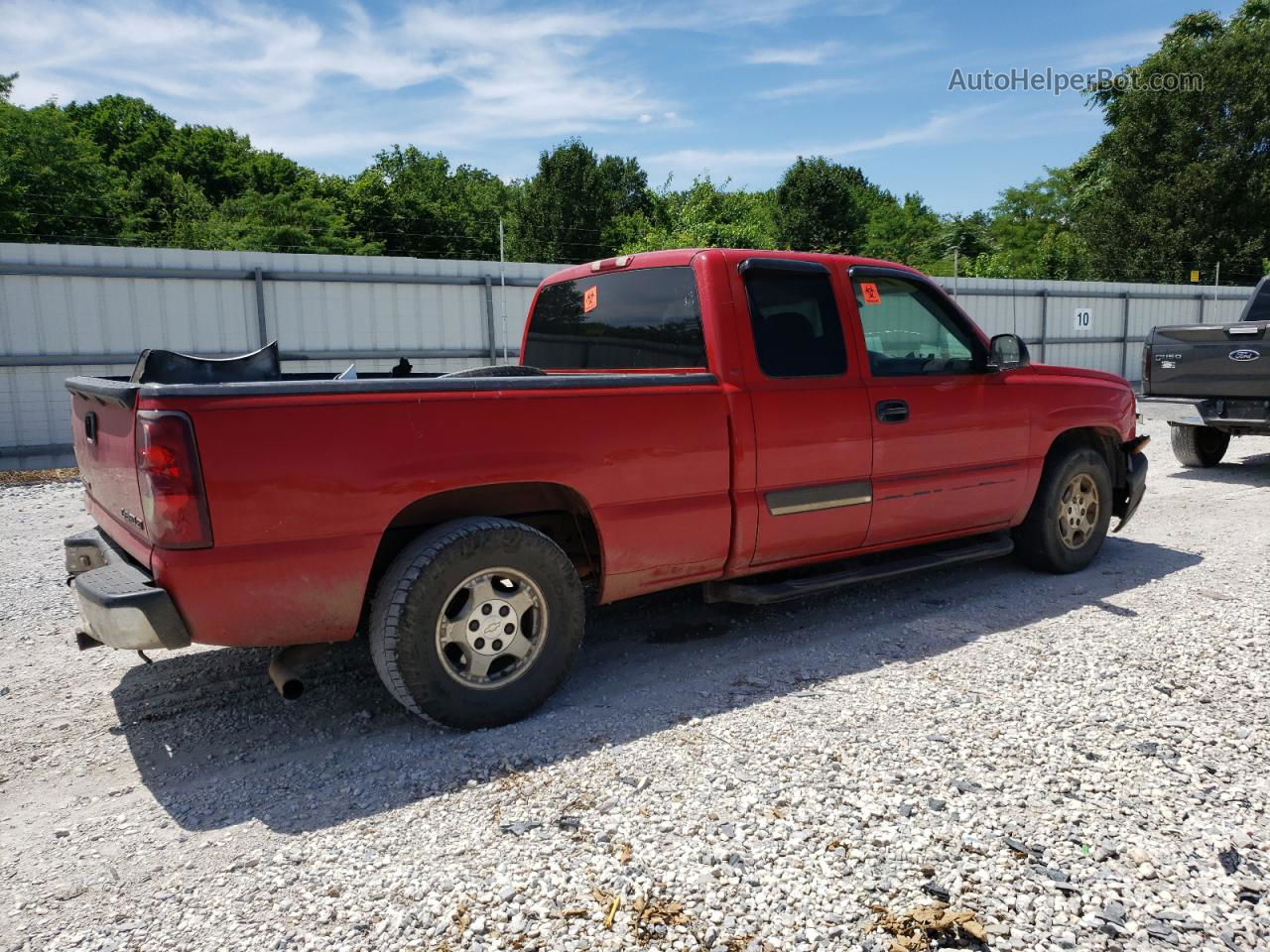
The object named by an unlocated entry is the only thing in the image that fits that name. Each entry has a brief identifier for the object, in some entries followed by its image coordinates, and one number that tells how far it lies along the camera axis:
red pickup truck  3.04
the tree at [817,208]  39.31
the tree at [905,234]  47.34
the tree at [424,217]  47.84
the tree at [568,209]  43.47
